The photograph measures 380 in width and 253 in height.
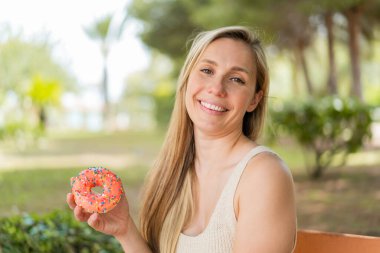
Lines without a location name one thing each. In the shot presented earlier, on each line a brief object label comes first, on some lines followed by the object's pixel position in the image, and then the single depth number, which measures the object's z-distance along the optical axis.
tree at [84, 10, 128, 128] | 24.41
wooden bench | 1.68
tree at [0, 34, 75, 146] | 13.09
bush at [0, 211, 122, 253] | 3.08
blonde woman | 1.52
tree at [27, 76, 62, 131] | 15.88
